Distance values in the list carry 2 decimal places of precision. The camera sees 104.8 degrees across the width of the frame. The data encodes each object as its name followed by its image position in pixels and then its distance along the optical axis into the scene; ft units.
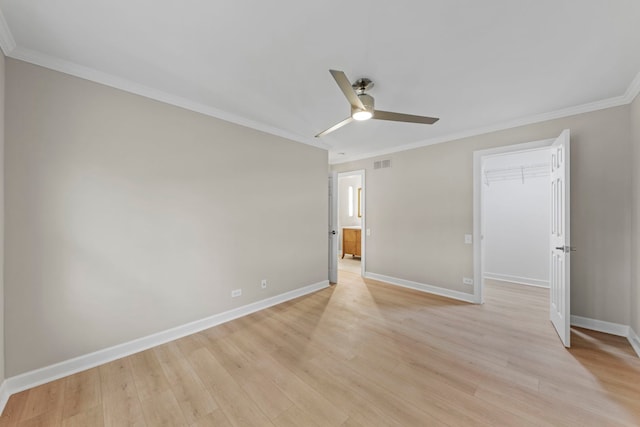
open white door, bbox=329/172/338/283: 15.39
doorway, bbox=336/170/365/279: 21.85
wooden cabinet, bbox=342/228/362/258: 22.47
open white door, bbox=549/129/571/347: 8.11
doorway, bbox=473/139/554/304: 11.92
